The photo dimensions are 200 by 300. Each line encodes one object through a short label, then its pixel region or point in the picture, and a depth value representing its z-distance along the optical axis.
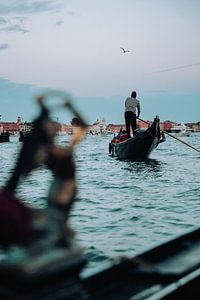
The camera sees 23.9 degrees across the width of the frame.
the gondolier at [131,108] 17.27
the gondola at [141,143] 18.22
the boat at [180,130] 111.78
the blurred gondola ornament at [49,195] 2.23
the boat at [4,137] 80.25
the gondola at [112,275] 2.31
